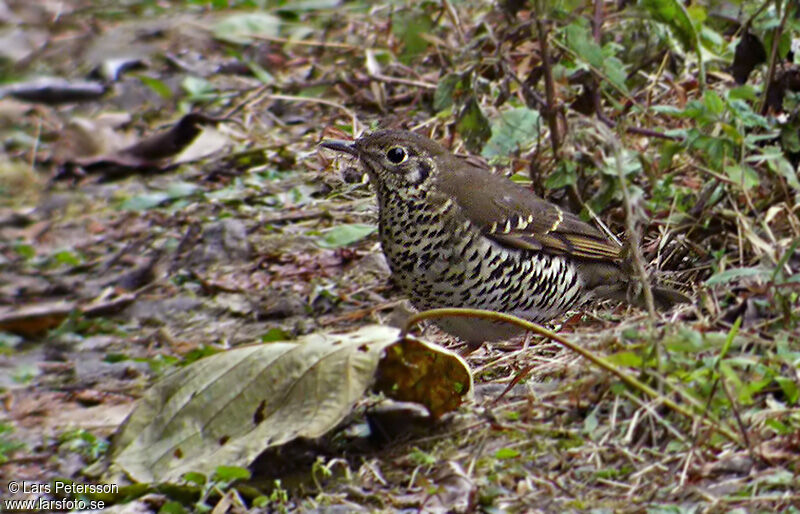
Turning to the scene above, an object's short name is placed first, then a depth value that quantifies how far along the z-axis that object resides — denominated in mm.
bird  8195
